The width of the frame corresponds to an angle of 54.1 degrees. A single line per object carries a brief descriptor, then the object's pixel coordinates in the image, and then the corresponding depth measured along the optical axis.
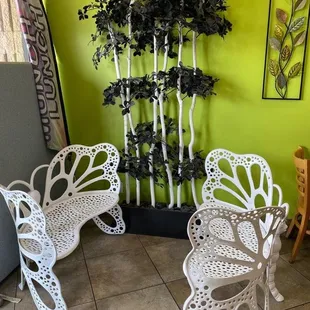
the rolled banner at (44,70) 2.11
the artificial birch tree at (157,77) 1.99
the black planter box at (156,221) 2.47
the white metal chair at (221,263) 1.28
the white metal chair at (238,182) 1.87
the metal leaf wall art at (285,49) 2.15
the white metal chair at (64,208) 1.58
